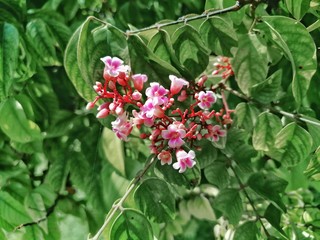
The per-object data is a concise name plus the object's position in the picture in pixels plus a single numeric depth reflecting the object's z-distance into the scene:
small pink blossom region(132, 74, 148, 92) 0.28
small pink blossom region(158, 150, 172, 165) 0.27
